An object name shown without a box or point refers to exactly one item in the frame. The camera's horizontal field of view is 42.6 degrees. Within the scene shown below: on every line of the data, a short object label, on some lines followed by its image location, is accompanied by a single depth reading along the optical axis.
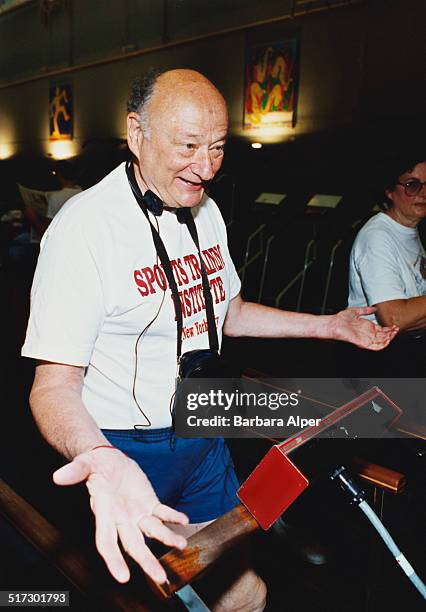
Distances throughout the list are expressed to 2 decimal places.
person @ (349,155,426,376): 2.05
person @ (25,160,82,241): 4.99
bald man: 1.14
